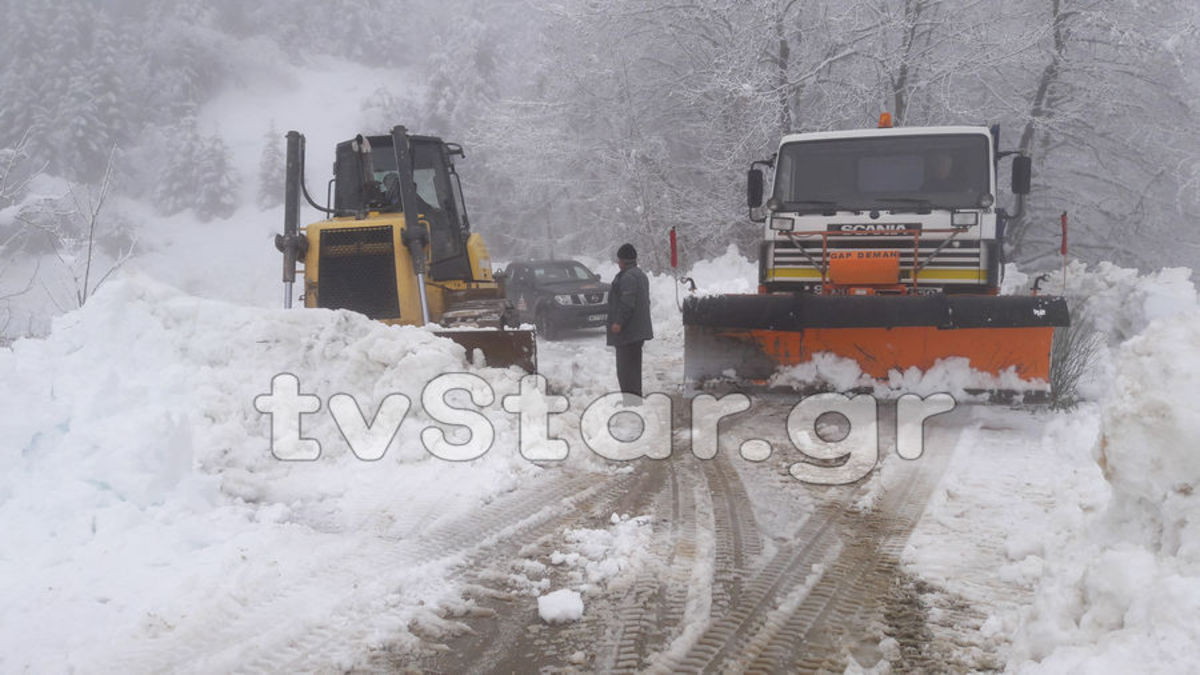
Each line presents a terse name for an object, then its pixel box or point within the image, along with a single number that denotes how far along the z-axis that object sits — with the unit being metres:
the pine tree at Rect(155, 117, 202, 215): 61.28
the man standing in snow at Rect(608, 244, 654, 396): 7.76
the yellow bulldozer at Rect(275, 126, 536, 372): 8.68
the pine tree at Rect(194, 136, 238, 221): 60.75
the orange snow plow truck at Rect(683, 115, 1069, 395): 7.32
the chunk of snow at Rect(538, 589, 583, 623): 3.45
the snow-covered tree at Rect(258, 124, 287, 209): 62.69
